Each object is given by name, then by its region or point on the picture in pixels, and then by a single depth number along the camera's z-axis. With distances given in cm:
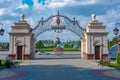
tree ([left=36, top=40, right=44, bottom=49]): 5616
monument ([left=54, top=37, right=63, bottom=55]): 3253
